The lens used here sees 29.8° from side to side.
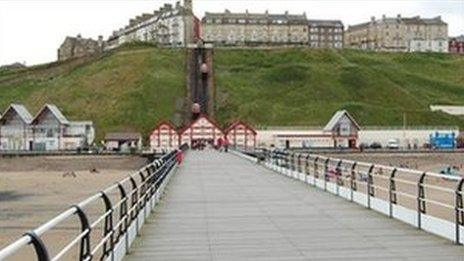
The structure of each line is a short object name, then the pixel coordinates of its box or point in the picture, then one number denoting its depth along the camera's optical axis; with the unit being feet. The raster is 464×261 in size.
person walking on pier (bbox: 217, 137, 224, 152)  376.99
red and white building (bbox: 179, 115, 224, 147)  388.98
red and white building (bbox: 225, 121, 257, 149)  384.88
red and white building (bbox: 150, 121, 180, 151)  380.17
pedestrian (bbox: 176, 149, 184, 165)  191.54
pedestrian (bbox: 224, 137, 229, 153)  337.72
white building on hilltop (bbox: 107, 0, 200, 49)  650.22
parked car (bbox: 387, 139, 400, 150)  412.91
